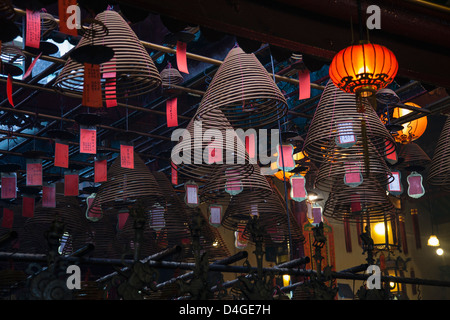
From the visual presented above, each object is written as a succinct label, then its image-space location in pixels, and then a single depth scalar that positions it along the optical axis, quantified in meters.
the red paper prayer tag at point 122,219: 7.35
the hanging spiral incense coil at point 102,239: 7.39
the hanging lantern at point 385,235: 11.24
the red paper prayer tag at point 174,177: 6.75
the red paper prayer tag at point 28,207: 7.34
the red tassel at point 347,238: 11.29
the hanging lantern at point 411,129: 7.05
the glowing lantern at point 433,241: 12.18
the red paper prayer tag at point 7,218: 7.80
